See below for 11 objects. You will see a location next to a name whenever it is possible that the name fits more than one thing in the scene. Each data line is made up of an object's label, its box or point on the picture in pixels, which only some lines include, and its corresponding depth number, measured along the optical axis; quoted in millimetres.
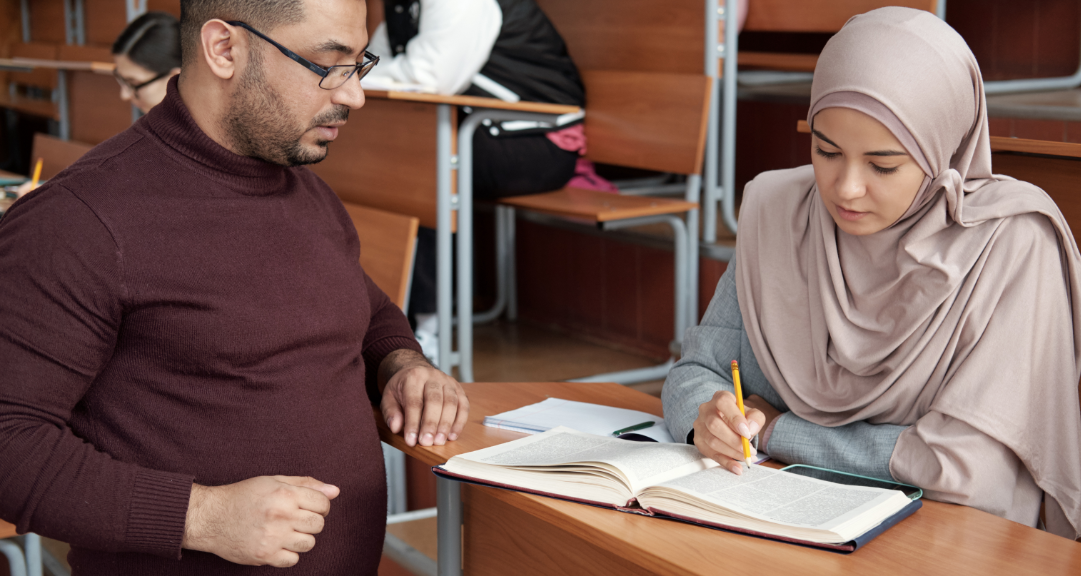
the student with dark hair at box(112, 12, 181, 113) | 2973
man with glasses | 1037
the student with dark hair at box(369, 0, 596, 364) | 2832
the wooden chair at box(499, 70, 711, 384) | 2738
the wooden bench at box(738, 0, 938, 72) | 2790
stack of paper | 1326
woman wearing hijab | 1136
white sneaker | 2812
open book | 952
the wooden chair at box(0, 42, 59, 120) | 5285
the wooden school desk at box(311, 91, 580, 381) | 2504
